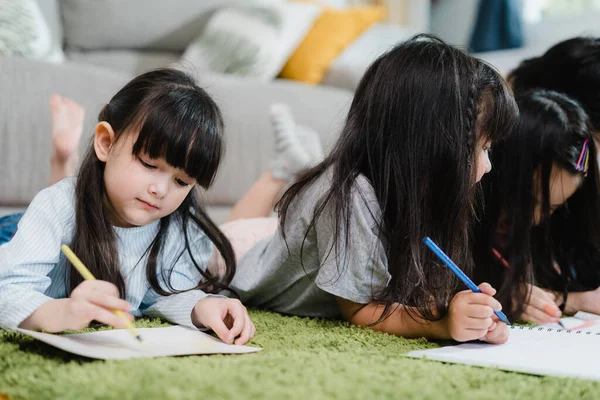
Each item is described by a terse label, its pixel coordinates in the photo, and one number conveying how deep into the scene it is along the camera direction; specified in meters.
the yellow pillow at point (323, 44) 3.61
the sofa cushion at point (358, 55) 3.50
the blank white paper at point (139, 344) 1.69
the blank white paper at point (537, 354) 1.74
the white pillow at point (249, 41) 3.38
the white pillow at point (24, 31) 2.60
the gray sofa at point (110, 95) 2.43
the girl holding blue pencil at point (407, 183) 1.91
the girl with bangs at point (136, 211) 1.86
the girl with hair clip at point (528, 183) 2.13
